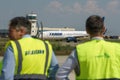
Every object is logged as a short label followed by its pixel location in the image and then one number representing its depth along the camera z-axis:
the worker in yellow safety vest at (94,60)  6.76
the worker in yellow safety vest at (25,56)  7.09
